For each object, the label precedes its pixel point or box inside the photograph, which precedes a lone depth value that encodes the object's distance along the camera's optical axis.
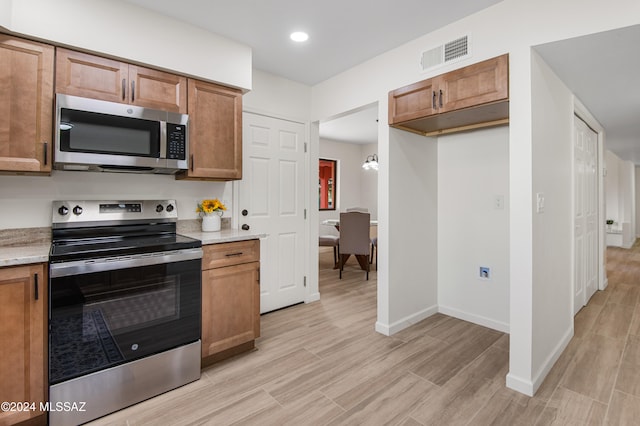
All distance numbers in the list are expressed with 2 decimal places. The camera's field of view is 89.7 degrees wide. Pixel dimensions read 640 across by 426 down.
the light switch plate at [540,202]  2.08
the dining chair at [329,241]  5.37
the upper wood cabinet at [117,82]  1.99
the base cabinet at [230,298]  2.27
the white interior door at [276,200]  3.26
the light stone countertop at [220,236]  2.29
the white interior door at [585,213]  3.24
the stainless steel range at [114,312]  1.71
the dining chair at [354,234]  4.84
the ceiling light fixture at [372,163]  6.36
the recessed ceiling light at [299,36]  2.59
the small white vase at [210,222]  2.71
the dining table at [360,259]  5.04
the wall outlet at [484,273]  3.02
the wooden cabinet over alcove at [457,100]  2.15
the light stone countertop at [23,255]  1.55
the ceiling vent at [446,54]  2.35
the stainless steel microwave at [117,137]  1.95
